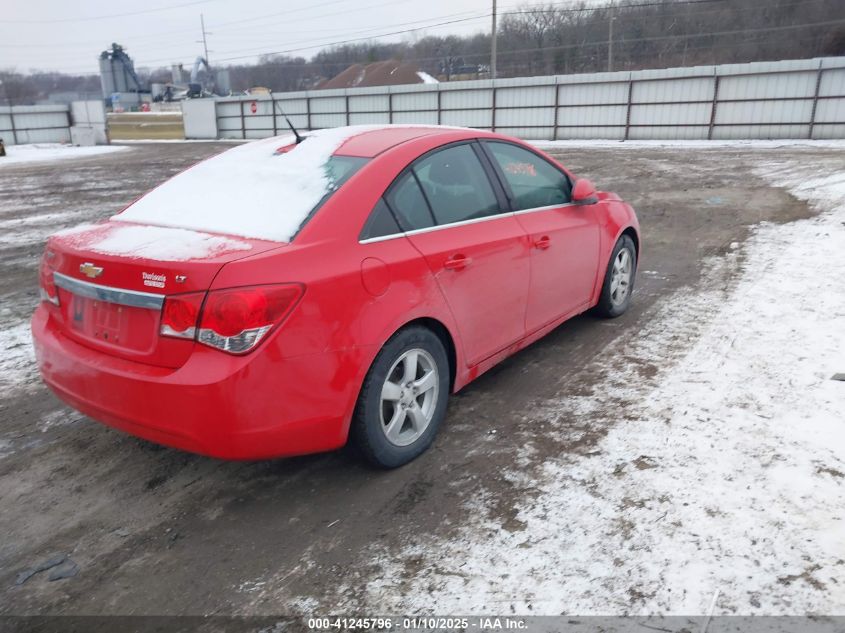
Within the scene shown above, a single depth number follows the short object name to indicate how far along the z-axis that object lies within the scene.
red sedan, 2.52
